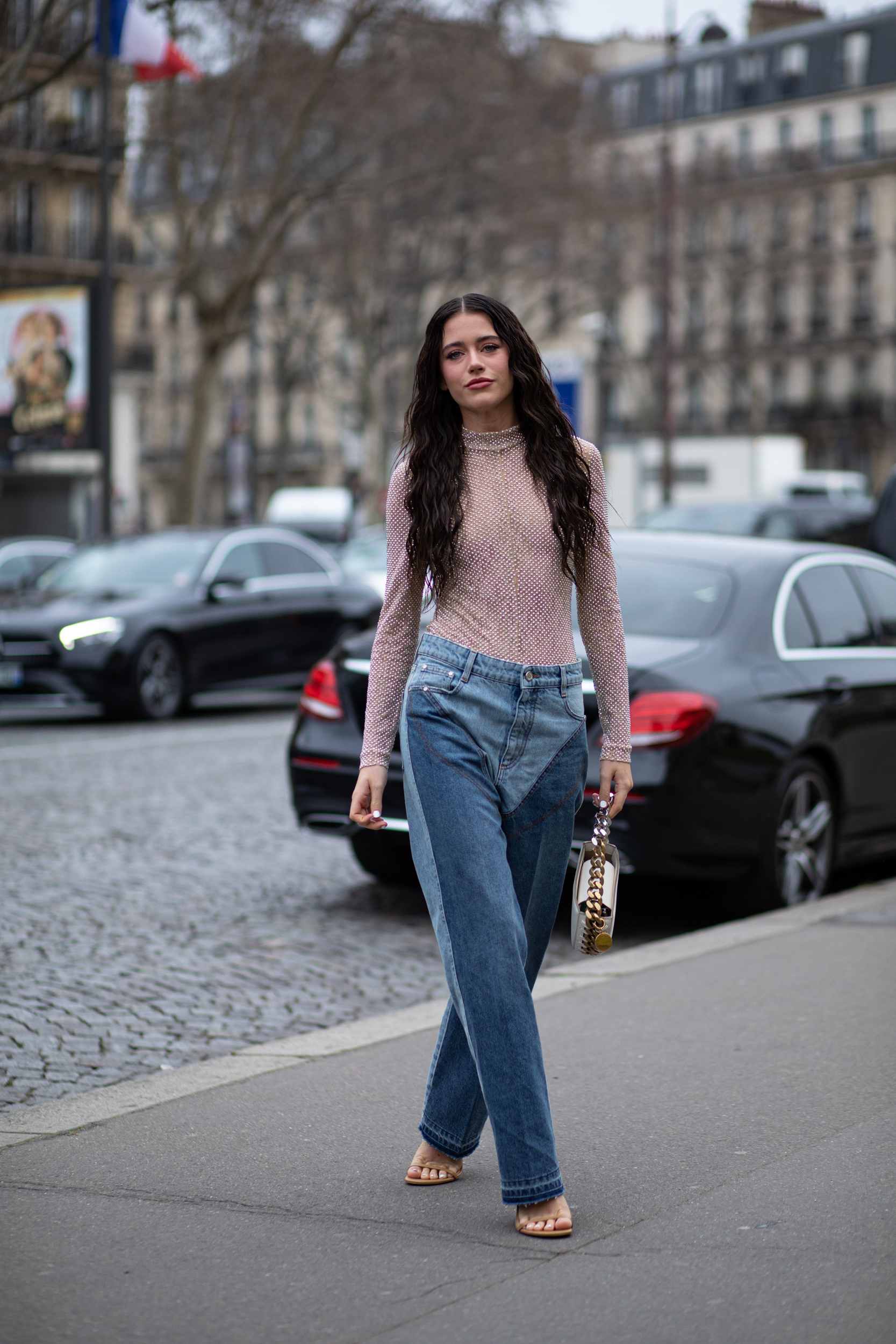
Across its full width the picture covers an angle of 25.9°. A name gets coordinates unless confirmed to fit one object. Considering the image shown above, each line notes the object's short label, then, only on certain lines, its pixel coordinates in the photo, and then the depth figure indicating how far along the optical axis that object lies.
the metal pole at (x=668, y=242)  33.44
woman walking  3.70
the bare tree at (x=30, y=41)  14.95
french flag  20.92
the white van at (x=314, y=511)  50.53
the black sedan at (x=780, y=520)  24.05
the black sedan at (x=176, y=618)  14.99
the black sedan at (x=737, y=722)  6.95
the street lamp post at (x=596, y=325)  40.50
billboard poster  25.30
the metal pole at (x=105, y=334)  23.34
